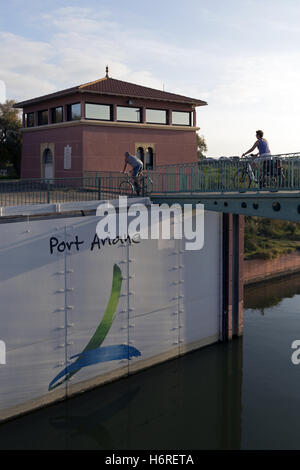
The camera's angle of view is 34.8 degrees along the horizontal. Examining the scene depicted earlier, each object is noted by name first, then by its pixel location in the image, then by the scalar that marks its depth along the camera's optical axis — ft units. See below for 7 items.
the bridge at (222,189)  46.26
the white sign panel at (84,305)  47.91
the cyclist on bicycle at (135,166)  64.18
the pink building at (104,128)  77.66
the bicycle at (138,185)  62.95
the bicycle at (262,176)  47.47
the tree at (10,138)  145.69
